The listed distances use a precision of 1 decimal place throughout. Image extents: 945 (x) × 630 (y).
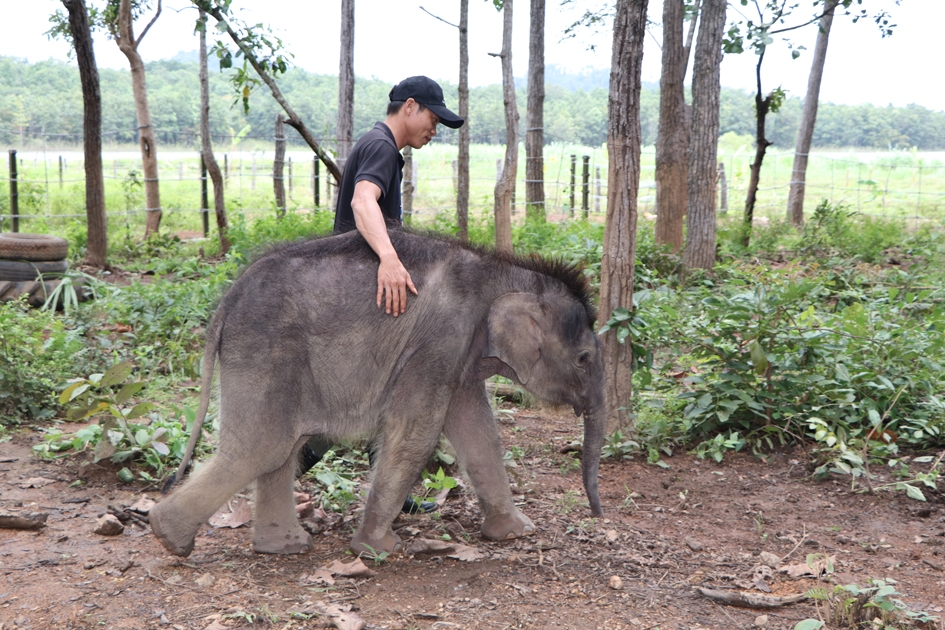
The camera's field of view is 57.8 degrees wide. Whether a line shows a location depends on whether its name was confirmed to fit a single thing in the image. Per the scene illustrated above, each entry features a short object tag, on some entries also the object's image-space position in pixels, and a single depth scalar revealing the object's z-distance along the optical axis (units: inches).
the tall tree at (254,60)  262.8
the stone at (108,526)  159.0
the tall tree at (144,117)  527.8
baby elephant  147.6
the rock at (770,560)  151.5
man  149.6
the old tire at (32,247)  358.6
